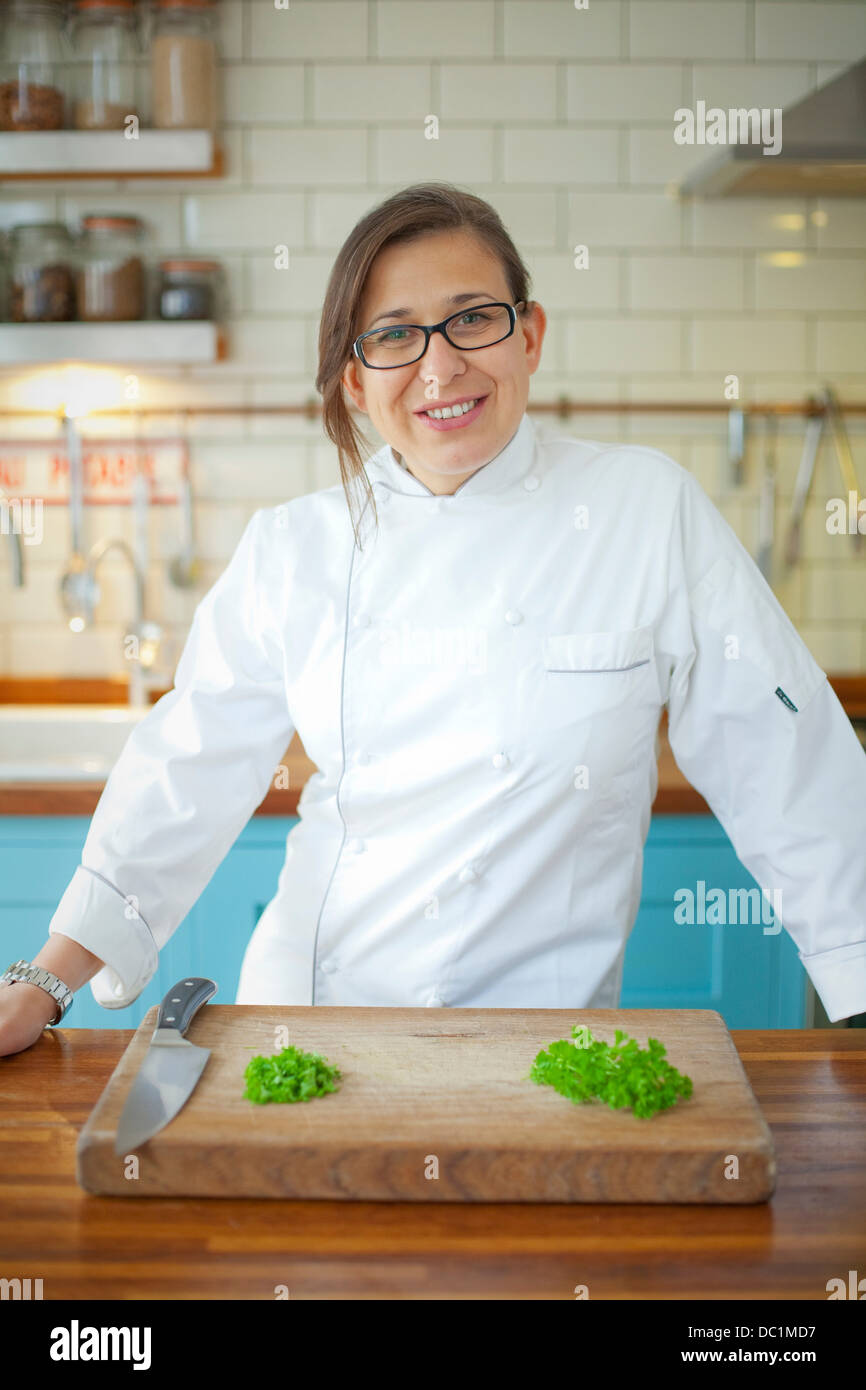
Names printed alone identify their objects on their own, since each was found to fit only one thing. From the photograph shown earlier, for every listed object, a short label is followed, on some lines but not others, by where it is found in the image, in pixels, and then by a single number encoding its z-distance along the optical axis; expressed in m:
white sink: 2.64
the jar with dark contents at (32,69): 2.48
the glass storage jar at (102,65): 2.50
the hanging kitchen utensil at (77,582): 2.70
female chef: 1.23
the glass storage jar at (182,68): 2.48
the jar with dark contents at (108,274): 2.51
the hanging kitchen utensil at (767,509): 2.67
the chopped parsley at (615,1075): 0.90
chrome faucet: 2.71
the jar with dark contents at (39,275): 2.52
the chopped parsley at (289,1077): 0.92
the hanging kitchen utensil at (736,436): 2.67
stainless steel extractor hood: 1.99
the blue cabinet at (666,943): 2.03
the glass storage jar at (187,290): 2.52
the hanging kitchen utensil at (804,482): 2.69
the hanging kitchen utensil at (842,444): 2.68
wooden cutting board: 0.85
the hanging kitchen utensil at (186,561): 2.70
